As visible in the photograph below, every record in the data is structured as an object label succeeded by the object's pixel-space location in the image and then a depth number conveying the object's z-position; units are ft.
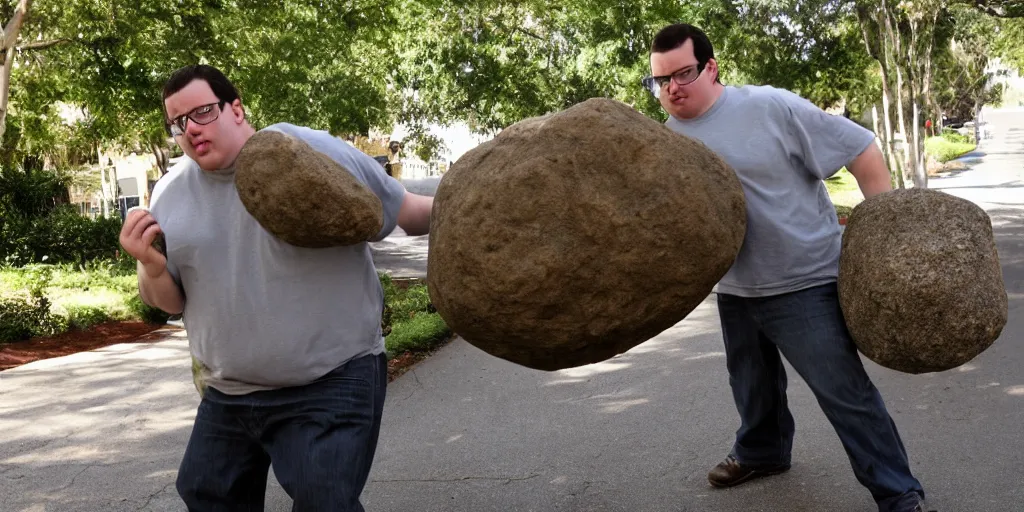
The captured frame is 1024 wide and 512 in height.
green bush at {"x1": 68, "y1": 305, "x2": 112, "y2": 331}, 42.70
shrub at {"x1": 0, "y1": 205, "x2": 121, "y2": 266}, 56.65
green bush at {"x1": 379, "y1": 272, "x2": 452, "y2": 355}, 32.93
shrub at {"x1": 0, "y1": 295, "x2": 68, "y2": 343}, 39.52
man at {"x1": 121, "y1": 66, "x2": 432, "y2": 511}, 10.41
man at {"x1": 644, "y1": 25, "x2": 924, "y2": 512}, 13.08
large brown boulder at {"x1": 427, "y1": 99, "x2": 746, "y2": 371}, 9.70
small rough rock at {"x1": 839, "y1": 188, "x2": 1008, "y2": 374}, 11.11
